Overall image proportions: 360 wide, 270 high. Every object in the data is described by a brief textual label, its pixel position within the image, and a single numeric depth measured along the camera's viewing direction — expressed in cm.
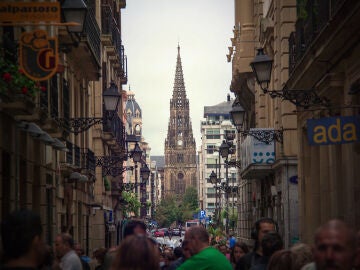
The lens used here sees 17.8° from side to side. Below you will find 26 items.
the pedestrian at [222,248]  2419
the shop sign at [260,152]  3556
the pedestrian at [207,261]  923
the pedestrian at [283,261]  907
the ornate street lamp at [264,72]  2138
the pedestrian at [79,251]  1614
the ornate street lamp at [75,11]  1750
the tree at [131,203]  9205
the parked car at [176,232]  16362
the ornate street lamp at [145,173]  5315
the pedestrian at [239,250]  1773
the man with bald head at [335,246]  645
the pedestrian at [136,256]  684
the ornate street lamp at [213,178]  5352
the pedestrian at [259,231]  1188
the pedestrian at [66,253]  1217
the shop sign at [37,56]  1599
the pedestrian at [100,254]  1495
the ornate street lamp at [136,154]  3953
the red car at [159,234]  12871
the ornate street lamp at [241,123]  3077
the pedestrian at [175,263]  1587
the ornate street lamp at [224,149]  4087
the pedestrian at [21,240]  620
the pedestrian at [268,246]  1104
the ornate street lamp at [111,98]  2430
